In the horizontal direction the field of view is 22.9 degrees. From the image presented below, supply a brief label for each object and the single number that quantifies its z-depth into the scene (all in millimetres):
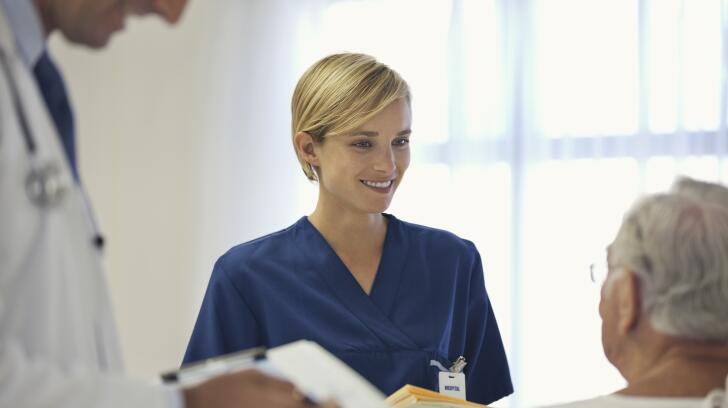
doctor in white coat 1809
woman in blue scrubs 2489
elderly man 2116
